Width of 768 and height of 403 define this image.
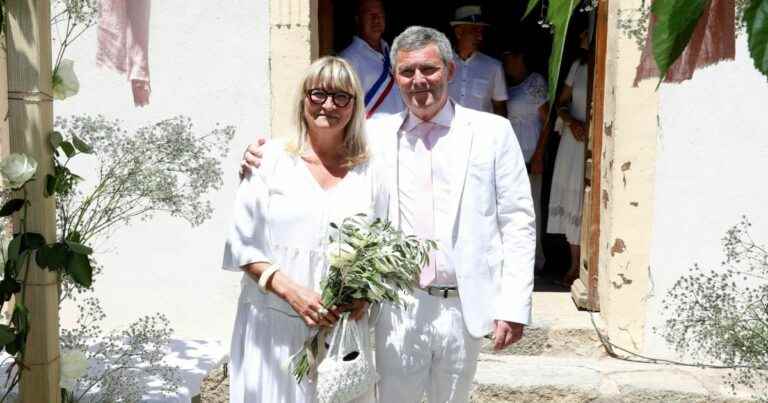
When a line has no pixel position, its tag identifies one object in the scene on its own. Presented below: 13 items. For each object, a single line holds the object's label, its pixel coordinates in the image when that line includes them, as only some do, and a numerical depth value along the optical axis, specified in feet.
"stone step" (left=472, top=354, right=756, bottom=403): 14.30
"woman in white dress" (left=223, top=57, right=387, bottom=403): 8.77
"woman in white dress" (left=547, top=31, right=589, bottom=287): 19.56
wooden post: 7.51
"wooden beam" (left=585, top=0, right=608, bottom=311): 16.43
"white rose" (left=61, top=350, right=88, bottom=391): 8.50
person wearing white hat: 19.30
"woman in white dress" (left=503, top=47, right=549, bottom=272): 21.06
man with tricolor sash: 16.39
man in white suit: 9.36
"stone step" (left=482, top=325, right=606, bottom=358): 16.26
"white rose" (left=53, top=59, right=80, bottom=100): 8.31
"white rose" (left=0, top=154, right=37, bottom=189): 7.26
